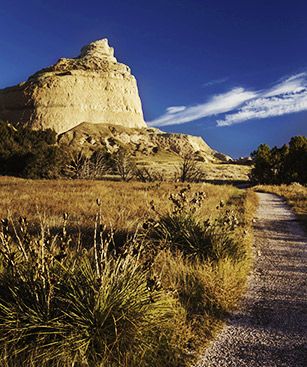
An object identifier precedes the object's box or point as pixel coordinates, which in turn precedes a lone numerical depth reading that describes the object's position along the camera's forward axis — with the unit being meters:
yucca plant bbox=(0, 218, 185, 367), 3.50
